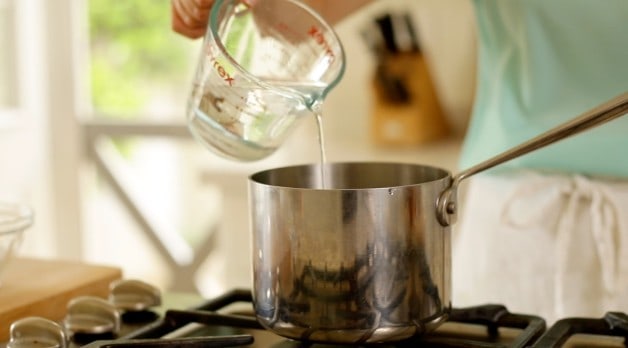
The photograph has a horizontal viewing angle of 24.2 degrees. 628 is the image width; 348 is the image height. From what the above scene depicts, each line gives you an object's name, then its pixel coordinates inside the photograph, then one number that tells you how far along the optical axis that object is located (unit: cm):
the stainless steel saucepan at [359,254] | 110
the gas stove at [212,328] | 115
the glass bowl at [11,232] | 133
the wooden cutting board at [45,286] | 128
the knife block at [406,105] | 278
